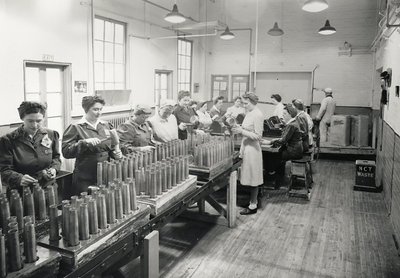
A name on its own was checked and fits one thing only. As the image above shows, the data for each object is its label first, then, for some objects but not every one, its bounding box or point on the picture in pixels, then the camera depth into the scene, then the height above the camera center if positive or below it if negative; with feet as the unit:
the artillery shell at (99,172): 8.62 -1.70
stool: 18.93 -3.45
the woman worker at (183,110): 19.93 -0.38
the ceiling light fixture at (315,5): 15.79 +4.44
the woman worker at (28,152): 9.22 -1.40
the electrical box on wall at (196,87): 37.36 +1.71
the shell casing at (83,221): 6.33 -2.12
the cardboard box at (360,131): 29.60 -2.08
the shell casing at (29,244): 5.49 -2.19
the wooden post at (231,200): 14.48 -3.87
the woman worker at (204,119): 22.91 -1.01
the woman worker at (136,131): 12.87 -1.03
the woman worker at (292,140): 18.39 -1.81
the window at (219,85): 38.11 +2.00
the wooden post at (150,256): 8.01 -3.47
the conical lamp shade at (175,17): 21.01 +5.06
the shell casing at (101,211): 6.77 -2.05
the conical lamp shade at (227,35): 29.14 +5.62
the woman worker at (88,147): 10.77 -1.31
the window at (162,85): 31.02 +1.62
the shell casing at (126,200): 7.48 -2.04
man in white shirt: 29.81 -0.71
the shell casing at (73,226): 6.13 -2.13
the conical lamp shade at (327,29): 26.58 +5.65
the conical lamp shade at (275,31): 28.94 +5.92
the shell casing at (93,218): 6.54 -2.12
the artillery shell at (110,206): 7.04 -2.04
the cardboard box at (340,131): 29.73 -2.08
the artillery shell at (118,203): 7.23 -2.03
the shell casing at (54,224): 6.19 -2.13
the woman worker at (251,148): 15.31 -1.93
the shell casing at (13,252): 5.24 -2.21
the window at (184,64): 34.46 +3.83
